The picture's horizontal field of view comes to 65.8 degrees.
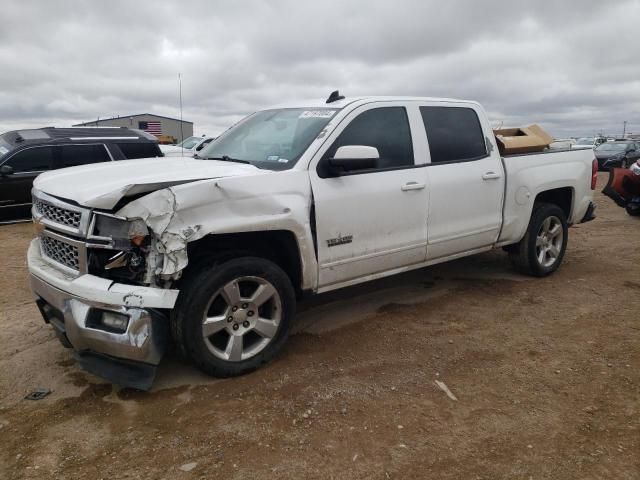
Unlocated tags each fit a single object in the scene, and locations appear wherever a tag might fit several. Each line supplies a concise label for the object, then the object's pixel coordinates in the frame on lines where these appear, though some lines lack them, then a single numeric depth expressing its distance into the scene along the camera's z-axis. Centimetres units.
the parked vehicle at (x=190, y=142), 1719
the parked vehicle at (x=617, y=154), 2103
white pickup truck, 288
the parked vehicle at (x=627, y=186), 925
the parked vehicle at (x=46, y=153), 850
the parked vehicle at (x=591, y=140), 3152
